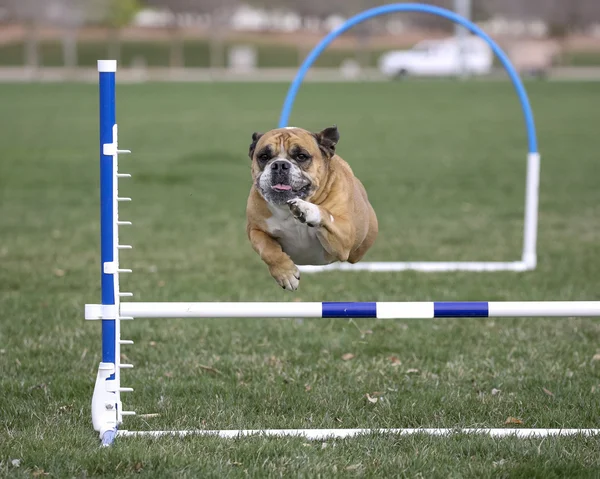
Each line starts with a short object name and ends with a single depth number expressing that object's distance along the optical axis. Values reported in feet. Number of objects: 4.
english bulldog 30.40
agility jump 32.81
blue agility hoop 46.01
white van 444.96
